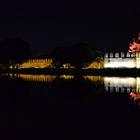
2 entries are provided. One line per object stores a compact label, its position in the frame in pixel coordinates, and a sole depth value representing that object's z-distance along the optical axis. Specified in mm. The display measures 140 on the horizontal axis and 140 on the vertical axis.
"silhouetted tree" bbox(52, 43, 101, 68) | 50542
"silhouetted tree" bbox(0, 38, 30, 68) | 55887
